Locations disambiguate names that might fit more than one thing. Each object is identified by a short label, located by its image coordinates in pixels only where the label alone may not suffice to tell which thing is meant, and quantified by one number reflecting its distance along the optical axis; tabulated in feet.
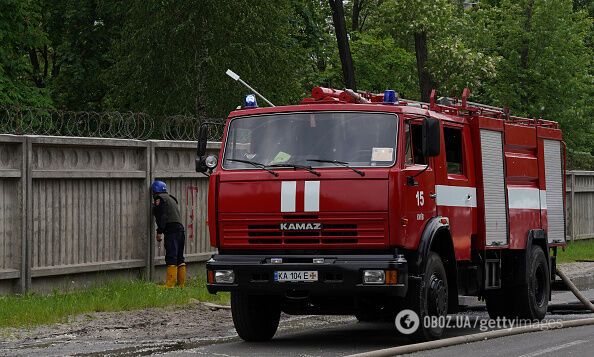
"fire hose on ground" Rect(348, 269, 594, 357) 40.37
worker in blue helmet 60.95
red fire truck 43.37
